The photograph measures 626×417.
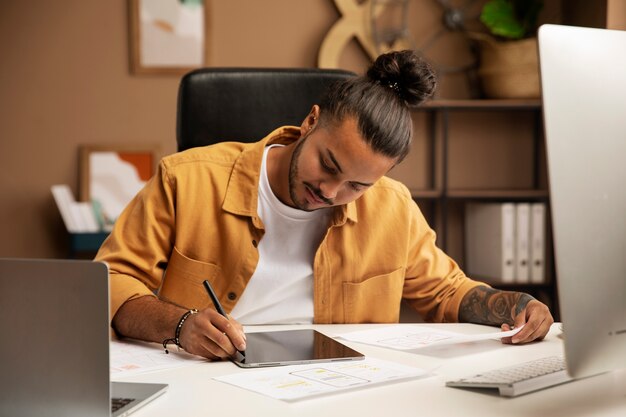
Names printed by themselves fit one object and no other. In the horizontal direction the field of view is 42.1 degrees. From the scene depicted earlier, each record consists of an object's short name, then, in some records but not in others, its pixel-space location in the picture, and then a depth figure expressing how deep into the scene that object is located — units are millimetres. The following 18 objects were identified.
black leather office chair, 1809
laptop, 775
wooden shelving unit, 3551
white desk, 887
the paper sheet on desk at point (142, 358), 1105
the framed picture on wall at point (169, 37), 3416
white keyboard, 956
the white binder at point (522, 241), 3270
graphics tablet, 1120
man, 1516
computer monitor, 750
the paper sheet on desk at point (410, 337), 1287
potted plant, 3277
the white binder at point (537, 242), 3273
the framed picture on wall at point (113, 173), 3383
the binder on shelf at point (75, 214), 3236
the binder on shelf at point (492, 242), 3258
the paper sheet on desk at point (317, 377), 960
